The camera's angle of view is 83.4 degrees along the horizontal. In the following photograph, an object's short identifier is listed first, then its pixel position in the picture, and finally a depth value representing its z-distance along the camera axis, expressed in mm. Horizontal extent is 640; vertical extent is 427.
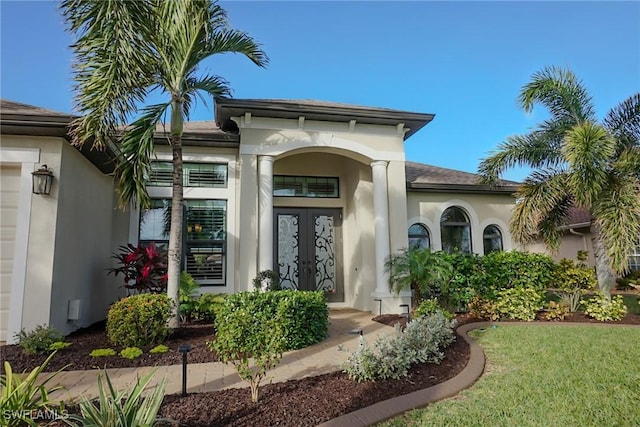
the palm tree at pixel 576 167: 7957
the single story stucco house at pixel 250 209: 6094
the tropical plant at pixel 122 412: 2463
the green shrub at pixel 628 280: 12998
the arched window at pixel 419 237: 11523
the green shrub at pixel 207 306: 8008
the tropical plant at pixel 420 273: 8102
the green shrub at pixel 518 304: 8258
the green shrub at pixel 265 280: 7984
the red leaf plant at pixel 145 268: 7496
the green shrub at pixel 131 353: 5258
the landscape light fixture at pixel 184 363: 3632
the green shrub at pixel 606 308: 8203
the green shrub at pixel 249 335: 3629
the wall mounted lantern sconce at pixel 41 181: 5980
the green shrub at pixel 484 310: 8305
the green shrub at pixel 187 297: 7784
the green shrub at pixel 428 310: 7325
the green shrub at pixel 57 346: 5430
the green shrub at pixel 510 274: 8901
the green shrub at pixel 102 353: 5293
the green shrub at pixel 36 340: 5297
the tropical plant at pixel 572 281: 9148
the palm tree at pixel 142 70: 5848
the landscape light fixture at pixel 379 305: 9234
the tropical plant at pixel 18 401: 2646
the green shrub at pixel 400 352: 4230
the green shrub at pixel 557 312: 8266
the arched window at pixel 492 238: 12070
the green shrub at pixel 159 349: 5496
